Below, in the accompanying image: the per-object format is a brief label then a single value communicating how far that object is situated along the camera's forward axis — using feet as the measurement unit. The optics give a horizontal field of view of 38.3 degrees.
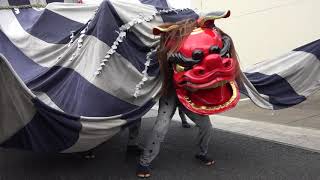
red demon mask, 13.87
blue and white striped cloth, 12.10
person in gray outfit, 15.15
